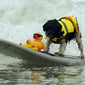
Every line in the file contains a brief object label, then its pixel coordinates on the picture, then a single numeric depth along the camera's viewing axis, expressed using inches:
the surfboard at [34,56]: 538.6
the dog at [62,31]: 545.6
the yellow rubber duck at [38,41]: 593.6
